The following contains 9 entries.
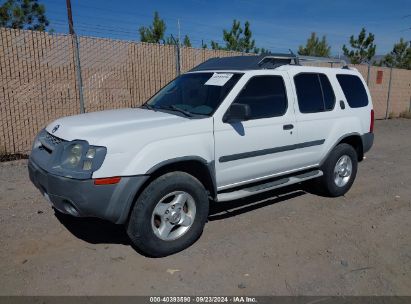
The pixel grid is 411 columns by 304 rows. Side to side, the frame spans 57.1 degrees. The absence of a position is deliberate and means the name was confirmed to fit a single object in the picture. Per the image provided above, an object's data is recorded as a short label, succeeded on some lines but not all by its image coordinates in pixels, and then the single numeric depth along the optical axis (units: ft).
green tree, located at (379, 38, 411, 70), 94.32
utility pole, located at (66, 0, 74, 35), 63.15
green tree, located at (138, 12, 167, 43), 69.31
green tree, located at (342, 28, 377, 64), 86.02
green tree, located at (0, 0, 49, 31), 63.41
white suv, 11.31
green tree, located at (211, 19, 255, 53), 74.90
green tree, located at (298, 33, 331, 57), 80.33
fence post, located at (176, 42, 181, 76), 34.91
